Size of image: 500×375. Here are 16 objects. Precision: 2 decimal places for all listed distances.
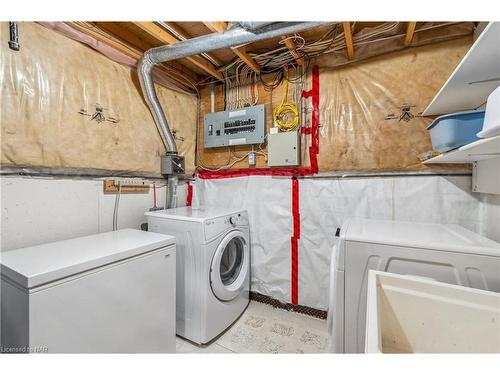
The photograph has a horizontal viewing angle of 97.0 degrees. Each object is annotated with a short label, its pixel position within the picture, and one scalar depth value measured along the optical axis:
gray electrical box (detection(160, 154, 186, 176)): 2.17
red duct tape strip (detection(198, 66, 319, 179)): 2.02
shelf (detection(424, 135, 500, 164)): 0.81
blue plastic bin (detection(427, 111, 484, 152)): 1.02
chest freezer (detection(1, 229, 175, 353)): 0.89
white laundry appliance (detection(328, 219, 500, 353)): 0.96
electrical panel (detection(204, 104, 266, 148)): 2.19
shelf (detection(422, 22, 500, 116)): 0.80
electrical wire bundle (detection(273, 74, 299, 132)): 2.08
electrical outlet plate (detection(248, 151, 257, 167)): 2.26
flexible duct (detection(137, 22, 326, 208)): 1.43
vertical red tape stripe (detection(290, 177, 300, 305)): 2.07
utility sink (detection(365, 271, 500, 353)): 0.74
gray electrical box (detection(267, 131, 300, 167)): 2.00
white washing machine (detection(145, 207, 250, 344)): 1.63
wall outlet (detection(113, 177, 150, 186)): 1.83
